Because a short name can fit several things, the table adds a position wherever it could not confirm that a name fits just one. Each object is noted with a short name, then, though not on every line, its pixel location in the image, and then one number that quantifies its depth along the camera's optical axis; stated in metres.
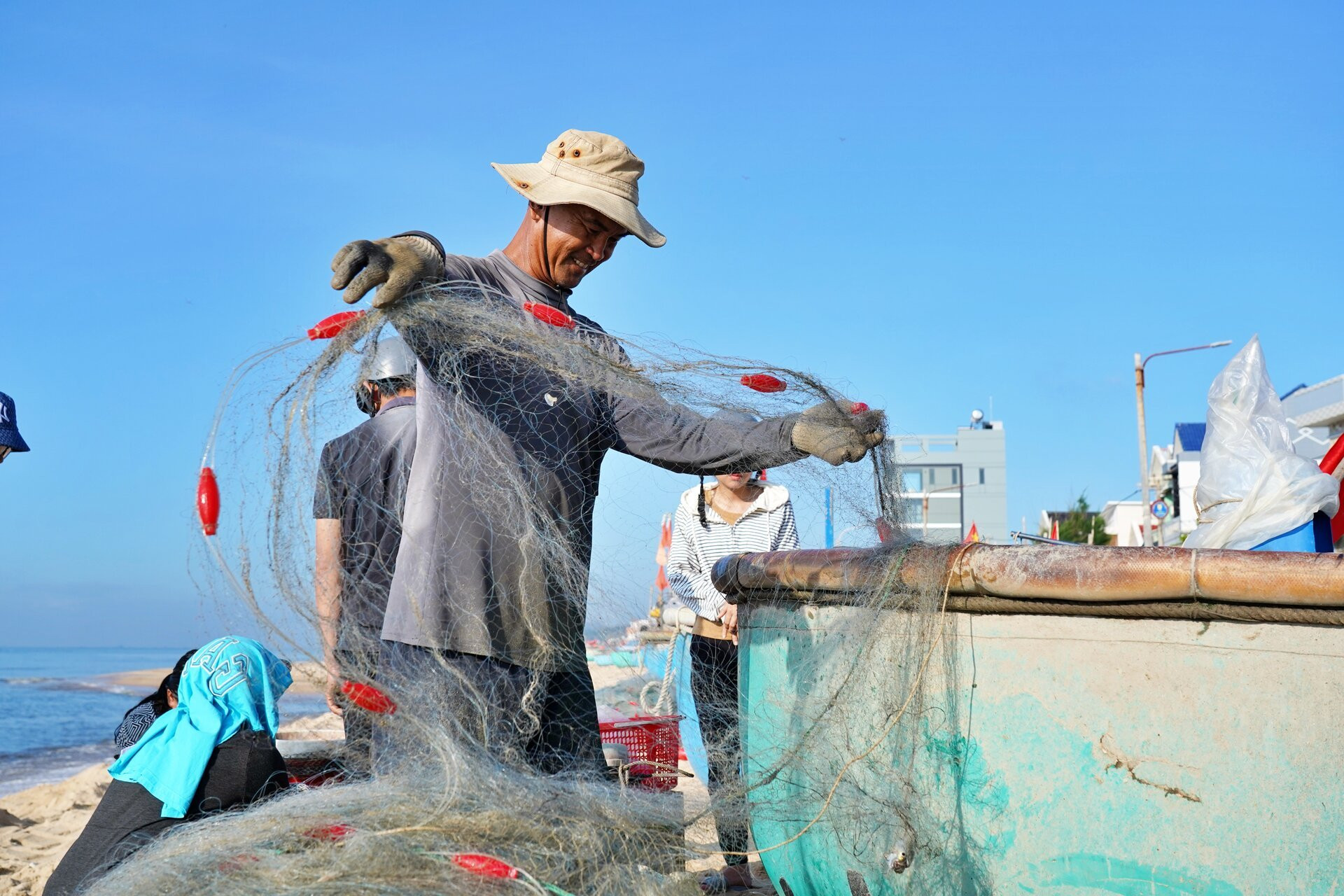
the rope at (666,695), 4.76
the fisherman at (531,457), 2.25
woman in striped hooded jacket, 3.93
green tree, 43.25
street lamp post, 24.00
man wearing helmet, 2.44
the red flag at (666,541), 7.09
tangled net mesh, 1.79
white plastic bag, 4.23
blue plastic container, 4.13
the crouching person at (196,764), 2.65
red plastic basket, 3.98
